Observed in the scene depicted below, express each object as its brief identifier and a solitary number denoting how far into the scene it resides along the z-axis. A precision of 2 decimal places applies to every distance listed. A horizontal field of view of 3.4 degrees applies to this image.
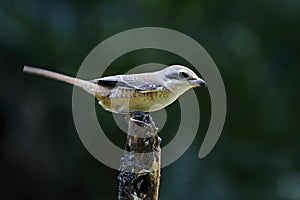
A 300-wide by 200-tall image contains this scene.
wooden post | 4.91
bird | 4.97
